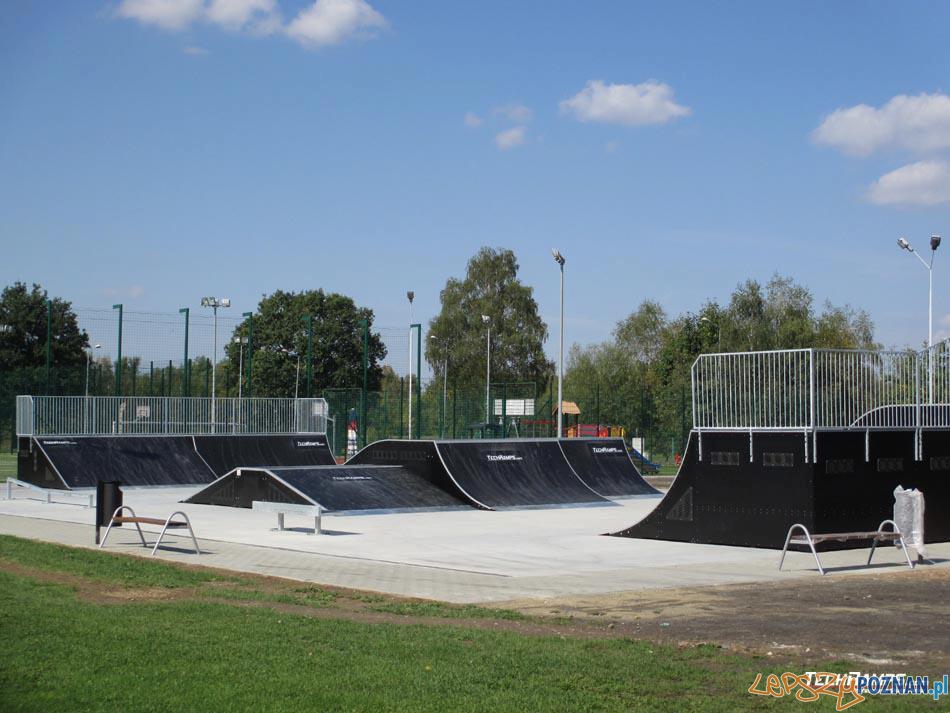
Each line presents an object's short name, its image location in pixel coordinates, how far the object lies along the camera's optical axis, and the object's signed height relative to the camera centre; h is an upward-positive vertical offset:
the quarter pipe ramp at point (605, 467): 27.44 -1.17
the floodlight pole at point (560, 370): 34.67 +1.68
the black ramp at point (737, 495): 15.90 -1.09
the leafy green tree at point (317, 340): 68.62 +5.31
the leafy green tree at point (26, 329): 61.00 +5.04
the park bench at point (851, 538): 13.44 -1.44
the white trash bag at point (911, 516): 14.21 -1.20
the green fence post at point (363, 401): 39.43 +0.66
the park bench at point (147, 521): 14.82 -1.49
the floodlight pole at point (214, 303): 45.12 +4.85
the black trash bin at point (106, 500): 16.06 -1.27
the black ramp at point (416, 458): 24.09 -0.92
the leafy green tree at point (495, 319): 79.00 +7.48
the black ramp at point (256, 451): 30.45 -0.98
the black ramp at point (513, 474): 24.25 -1.25
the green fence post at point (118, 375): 34.75 +1.32
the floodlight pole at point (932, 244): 33.31 +5.69
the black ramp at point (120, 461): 27.06 -1.19
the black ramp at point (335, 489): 21.05 -1.46
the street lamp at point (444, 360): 77.63 +4.38
